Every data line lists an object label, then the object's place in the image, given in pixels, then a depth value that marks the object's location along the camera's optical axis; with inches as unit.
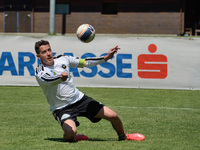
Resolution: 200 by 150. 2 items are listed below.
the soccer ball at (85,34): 692.1
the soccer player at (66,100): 590.9
